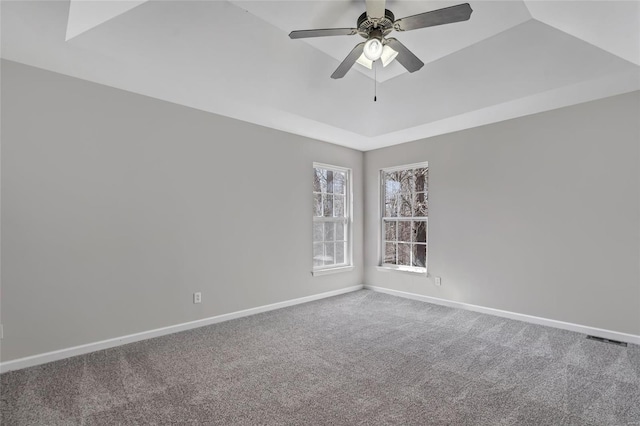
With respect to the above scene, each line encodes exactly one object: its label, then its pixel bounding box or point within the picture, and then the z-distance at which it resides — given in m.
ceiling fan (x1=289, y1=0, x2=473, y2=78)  1.98
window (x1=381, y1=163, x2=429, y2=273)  4.77
